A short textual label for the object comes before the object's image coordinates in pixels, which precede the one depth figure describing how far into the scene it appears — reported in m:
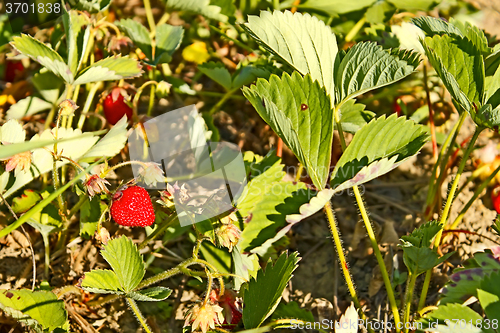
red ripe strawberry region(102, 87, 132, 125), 0.63
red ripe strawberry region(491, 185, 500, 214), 0.63
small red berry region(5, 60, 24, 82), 0.69
